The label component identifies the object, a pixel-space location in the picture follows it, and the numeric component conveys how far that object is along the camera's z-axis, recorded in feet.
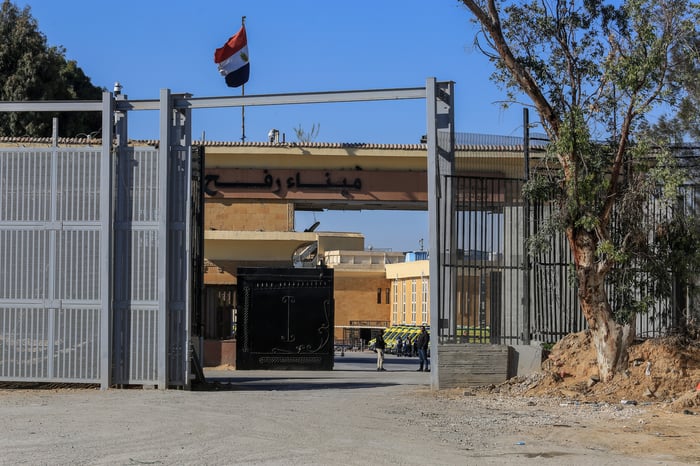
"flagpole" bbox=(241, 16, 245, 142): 137.66
